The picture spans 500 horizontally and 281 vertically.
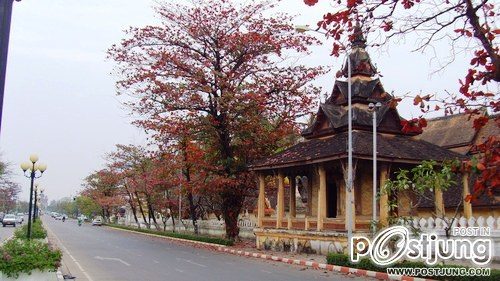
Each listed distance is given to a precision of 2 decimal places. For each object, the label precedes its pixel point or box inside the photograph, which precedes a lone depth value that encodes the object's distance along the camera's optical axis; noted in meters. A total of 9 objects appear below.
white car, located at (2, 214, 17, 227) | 57.44
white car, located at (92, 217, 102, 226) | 82.44
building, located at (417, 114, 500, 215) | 26.53
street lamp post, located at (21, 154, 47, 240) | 23.55
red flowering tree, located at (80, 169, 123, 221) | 58.90
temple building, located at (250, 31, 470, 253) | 22.16
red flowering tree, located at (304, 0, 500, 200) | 4.72
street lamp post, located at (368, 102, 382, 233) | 19.78
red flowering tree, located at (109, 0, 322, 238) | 27.47
